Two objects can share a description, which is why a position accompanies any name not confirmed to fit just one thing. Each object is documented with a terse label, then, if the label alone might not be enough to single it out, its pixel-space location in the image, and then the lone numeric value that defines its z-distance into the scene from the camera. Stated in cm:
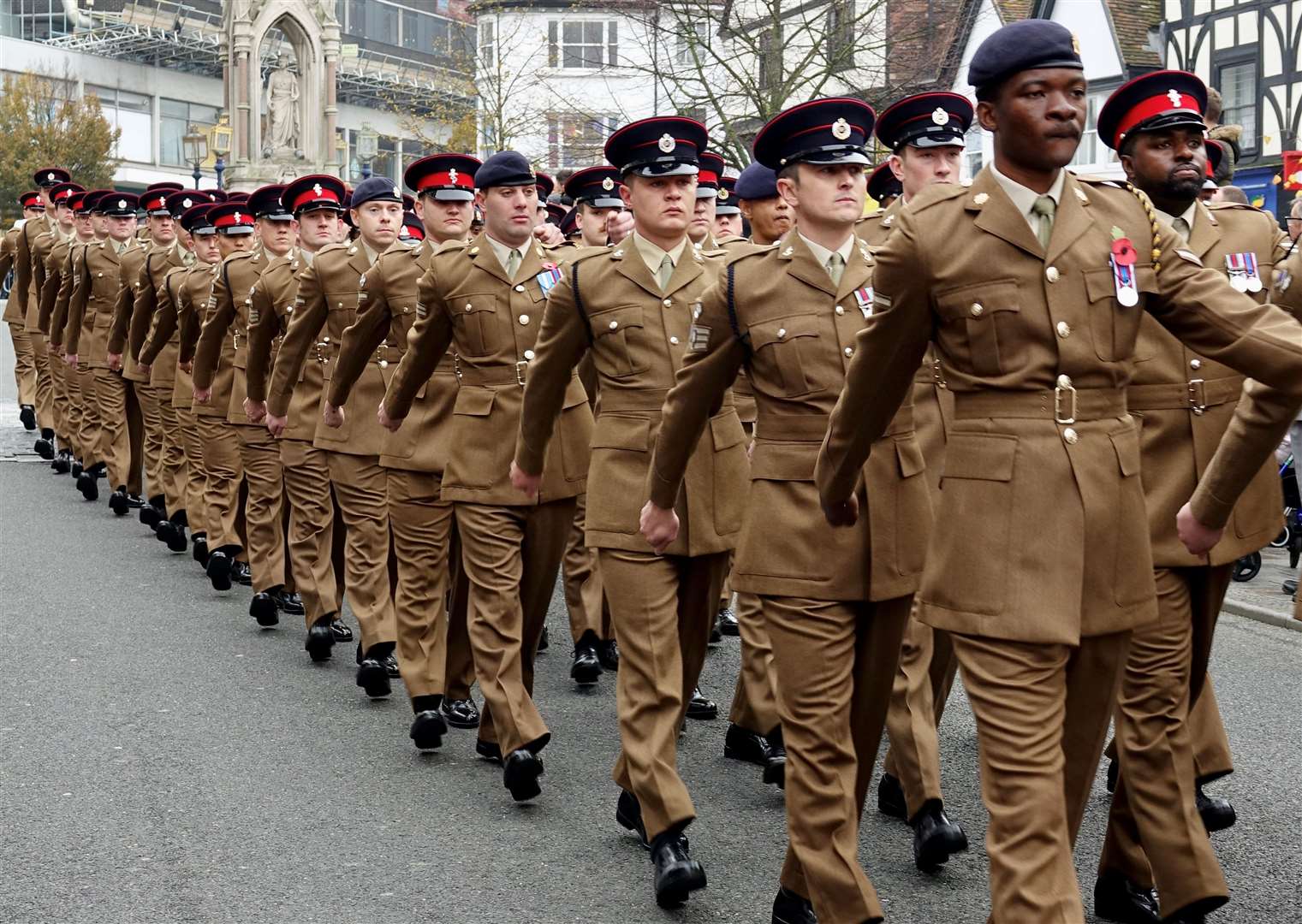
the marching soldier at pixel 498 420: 712
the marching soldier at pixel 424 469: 781
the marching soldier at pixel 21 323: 1897
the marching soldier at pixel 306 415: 970
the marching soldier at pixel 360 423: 870
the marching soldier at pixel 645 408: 609
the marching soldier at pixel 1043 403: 405
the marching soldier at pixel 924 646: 597
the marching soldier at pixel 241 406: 1073
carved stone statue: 4981
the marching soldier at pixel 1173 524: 505
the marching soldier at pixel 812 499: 500
